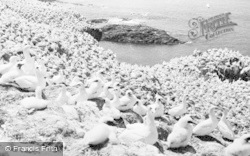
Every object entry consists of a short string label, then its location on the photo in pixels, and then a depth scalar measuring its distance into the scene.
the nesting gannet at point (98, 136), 6.65
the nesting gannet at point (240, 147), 8.32
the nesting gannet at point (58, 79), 11.46
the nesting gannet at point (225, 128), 10.74
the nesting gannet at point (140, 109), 10.29
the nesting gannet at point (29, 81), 9.09
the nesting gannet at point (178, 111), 12.04
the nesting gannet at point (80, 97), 9.95
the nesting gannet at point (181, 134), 8.40
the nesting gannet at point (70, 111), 8.14
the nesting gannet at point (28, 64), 10.56
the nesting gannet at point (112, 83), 12.21
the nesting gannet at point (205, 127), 9.73
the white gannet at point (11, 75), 9.18
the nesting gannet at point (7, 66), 10.27
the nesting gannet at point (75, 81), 11.56
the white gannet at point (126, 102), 10.33
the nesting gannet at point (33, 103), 7.70
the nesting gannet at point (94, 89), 10.75
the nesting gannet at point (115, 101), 10.18
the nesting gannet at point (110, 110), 9.51
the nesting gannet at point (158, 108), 10.62
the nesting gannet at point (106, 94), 11.25
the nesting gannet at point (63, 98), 9.28
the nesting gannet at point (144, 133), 7.80
